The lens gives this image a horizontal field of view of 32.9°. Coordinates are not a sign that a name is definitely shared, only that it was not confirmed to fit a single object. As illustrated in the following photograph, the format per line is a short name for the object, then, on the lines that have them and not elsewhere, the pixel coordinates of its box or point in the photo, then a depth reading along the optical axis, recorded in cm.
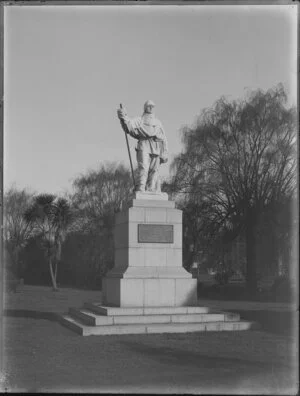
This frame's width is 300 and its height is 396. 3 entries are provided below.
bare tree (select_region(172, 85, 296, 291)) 2439
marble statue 1370
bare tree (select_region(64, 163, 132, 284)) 4538
